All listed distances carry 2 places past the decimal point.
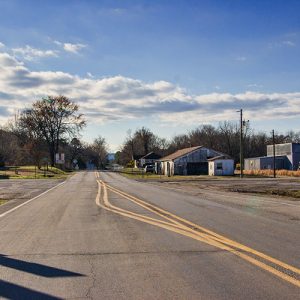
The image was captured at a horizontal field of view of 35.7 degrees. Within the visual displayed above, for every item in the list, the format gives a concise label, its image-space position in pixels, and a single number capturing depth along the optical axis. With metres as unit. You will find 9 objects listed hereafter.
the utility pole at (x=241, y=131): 62.87
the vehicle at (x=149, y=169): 102.65
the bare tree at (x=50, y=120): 92.00
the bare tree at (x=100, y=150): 166.41
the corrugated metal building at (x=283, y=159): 86.38
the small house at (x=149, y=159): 129.52
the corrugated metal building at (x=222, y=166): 75.44
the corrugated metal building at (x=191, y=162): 81.50
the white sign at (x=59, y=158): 86.84
